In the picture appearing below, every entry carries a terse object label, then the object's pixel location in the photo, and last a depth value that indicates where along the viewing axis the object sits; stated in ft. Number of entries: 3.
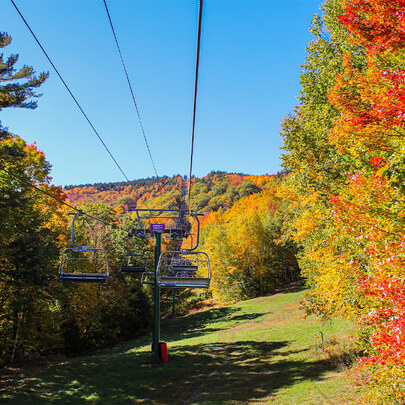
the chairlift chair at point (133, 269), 69.97
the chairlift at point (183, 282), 36.09
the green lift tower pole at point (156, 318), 62.95
